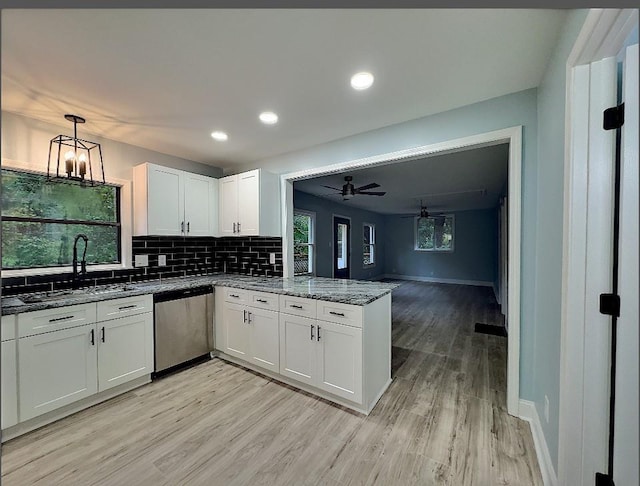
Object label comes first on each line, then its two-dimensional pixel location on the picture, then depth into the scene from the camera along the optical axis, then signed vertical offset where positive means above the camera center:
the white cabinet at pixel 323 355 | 2.28 -0.93
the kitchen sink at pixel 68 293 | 2.32 -0.46
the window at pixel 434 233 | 9.05 +0.20
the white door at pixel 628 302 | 1.03 -0.23
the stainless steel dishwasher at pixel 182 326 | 2.81 -0.86
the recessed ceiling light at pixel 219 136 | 2.89 +1.01
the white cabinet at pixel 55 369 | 2.06 -0.94
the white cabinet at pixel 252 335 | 2.77 -0.93
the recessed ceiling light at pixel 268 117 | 2.49 +1.03
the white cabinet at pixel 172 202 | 3.06 +0.40
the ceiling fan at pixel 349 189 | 4.45 +0.75
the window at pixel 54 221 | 2.43 +0.16
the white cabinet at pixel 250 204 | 3.37 +0.40
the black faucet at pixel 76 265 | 2.67 -0.24
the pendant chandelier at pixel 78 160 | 2.47 +0.71
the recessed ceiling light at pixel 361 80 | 1.95 +1.06
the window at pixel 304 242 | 5.93 -0.05
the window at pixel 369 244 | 8.94 -0.14
